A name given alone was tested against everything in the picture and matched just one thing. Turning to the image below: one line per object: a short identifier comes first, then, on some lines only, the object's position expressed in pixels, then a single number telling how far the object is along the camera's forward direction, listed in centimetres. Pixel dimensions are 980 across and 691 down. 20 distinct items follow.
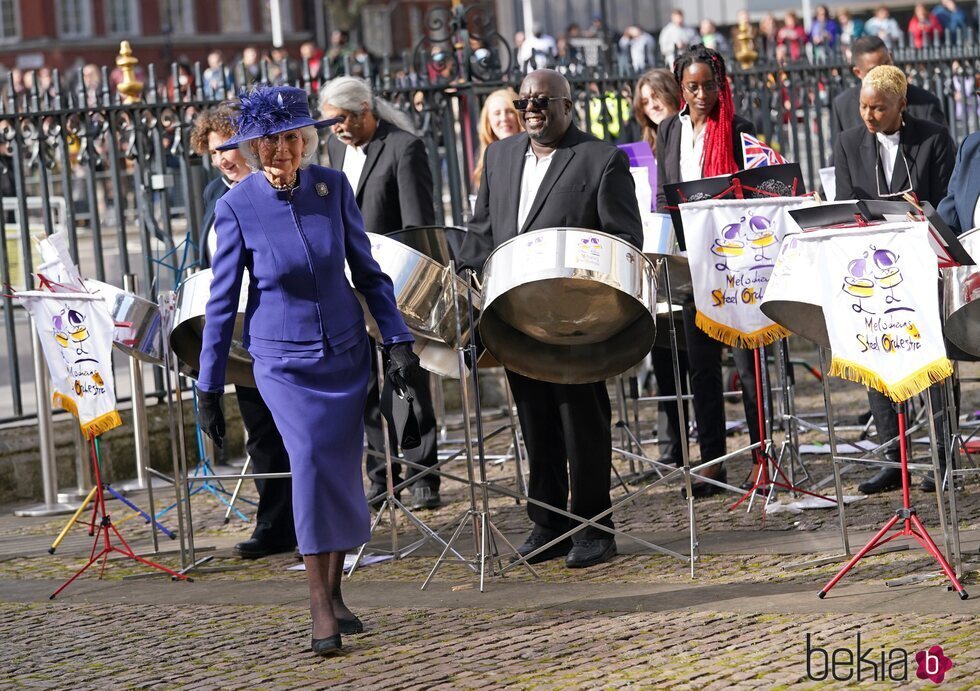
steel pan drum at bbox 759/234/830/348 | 897
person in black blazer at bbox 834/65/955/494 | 1127
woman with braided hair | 1169
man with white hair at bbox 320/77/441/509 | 1154
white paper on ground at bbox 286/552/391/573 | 1085
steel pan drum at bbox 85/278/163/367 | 1080
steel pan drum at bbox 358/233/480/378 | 970
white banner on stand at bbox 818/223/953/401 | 859
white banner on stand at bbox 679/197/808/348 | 1032
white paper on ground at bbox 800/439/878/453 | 1354
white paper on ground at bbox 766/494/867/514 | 1150
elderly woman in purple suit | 855
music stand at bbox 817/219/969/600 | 874
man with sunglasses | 984
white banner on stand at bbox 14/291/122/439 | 1080
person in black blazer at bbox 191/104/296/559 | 1097
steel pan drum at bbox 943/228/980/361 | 848
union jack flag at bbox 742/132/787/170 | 1149
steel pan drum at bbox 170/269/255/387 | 1007
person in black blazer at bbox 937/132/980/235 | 1009
